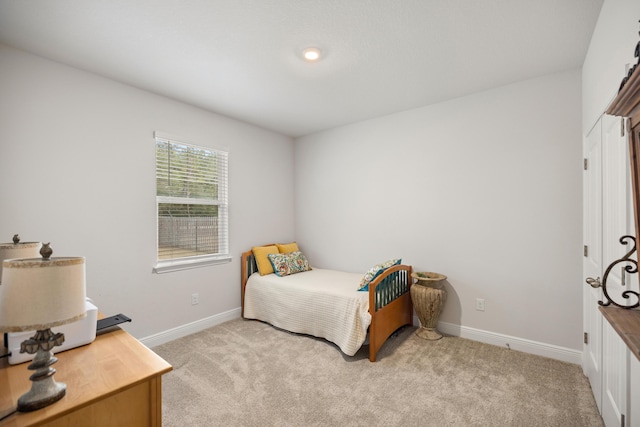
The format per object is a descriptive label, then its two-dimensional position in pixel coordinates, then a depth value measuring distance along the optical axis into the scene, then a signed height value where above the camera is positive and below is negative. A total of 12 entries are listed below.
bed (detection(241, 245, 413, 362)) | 2.57 -0.95
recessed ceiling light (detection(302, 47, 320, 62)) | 2.16 +1.24
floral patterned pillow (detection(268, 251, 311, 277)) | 3.60 -0.66
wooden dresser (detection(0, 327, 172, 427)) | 0.93 -0.63
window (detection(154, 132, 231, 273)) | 2.99 +0.09
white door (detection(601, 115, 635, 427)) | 1.37 -0.17
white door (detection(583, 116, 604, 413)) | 1.84 -0.29
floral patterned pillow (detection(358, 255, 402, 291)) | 2.80 -0.62
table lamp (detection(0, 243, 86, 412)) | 0.86 -0.28
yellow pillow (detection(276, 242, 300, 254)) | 4.04 -0.51
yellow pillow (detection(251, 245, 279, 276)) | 3.64 -0.60
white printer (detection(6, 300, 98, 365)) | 1.15 -0.55
